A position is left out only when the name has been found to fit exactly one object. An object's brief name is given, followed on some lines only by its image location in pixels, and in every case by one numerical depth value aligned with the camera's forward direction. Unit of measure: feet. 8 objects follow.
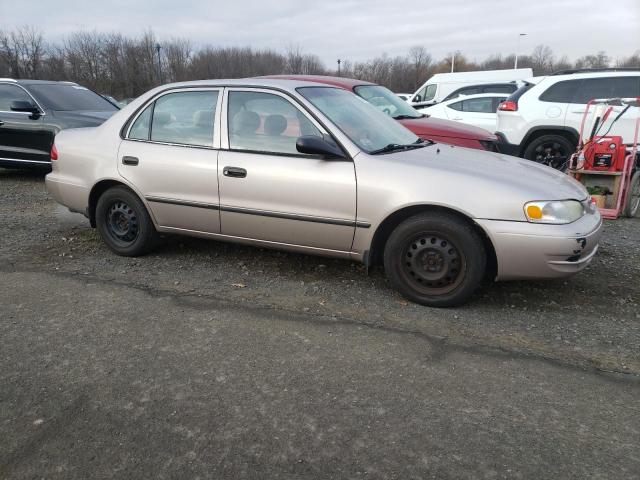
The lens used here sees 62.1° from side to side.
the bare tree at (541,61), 238.27
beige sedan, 11.48
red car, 22.43
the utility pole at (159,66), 142.72
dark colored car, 26.86
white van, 41.68
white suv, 26.73
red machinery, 20.76
